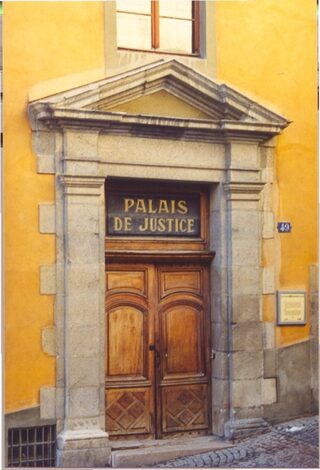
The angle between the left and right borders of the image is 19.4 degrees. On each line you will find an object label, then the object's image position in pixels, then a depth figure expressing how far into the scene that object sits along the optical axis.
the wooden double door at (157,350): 9.10
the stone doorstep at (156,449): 8.75
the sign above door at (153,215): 9.18
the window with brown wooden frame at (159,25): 9.12
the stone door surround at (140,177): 8.62
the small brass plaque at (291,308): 9.54
